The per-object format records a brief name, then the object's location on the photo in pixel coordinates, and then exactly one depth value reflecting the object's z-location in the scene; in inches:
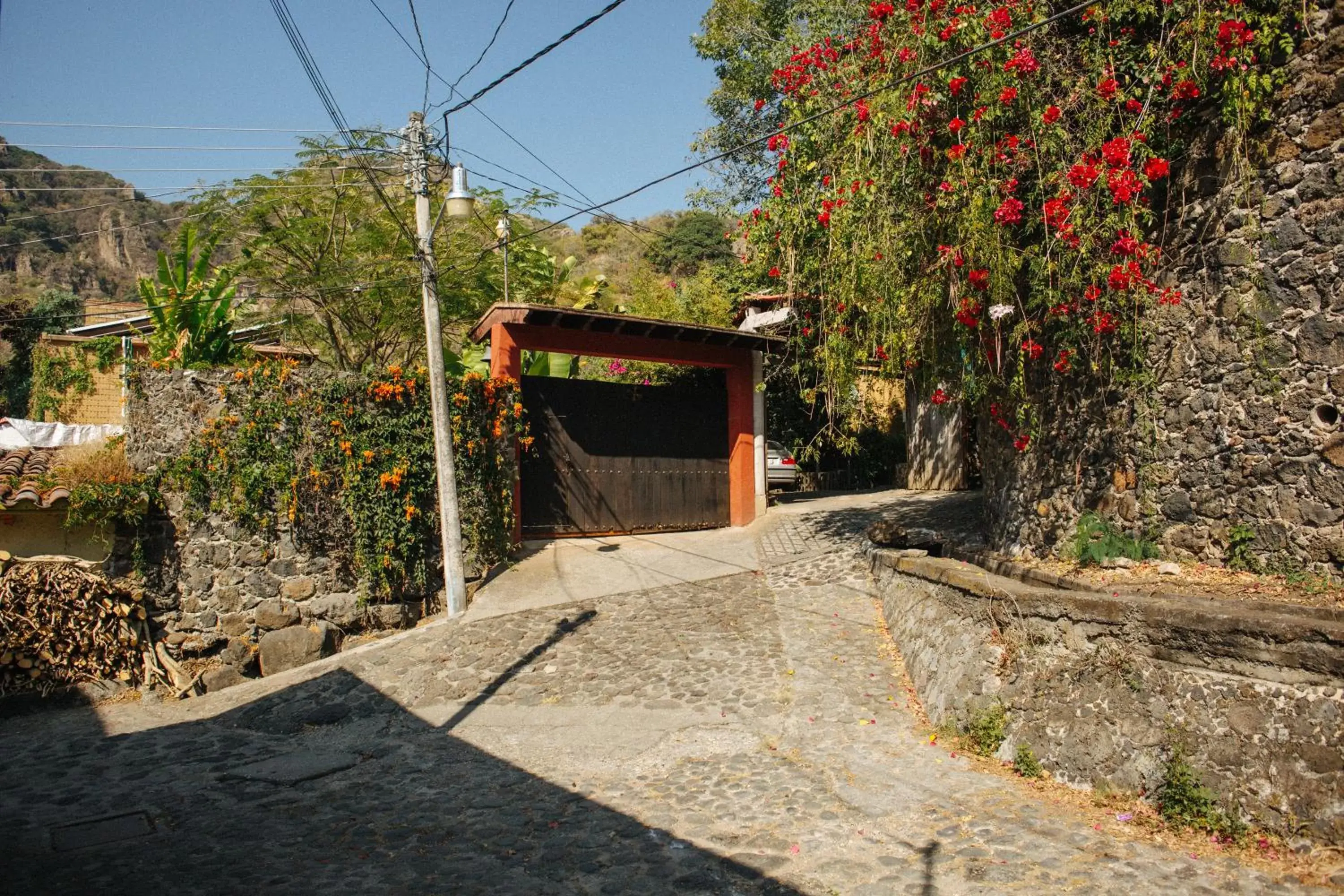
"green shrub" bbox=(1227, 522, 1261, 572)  253.4
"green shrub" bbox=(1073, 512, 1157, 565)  283.6
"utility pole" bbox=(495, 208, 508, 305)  603.8
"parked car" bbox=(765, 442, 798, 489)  732.0
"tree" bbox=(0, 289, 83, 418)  840.3
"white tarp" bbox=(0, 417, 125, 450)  529.3
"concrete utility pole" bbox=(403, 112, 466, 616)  385.7
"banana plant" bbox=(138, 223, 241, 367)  450.3
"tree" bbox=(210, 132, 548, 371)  578.9
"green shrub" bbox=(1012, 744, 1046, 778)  211.9
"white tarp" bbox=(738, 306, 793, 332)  555.3
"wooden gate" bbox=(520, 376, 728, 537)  496.4
